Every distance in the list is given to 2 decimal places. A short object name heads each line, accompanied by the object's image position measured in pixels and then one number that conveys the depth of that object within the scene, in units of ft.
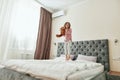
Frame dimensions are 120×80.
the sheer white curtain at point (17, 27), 9.56
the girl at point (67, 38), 8.66
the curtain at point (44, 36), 12.14
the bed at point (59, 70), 4.14
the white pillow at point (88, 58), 9.04
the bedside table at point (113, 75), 7.42
